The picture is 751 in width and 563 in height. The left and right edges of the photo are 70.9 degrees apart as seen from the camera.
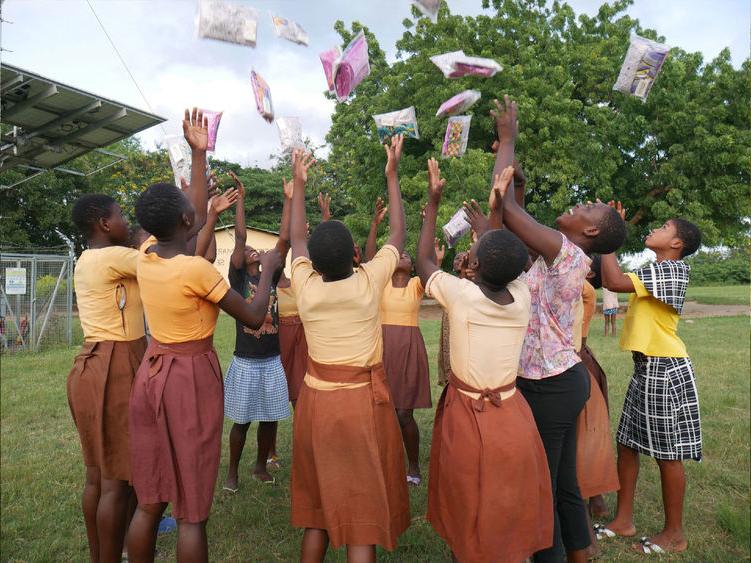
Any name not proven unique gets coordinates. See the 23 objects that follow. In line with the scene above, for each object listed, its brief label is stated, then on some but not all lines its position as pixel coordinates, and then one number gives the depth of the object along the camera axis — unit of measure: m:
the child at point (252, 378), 4.33
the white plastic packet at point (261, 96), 4.22
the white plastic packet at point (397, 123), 4.35
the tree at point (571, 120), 14.05
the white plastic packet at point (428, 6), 3.68
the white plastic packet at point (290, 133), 4.04
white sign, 10.37
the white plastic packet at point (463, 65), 4.02
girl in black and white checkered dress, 3.34
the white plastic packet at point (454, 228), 4.20
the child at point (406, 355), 4.56
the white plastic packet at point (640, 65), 4.02
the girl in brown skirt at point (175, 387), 2.51
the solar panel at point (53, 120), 7.62
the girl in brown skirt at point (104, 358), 2.88
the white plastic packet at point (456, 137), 4.39
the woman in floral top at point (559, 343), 2.70
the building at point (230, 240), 24.88
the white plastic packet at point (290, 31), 3.82
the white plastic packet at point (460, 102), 4.21
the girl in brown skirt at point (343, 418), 2.53
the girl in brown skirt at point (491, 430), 2.45
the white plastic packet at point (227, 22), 3.32
